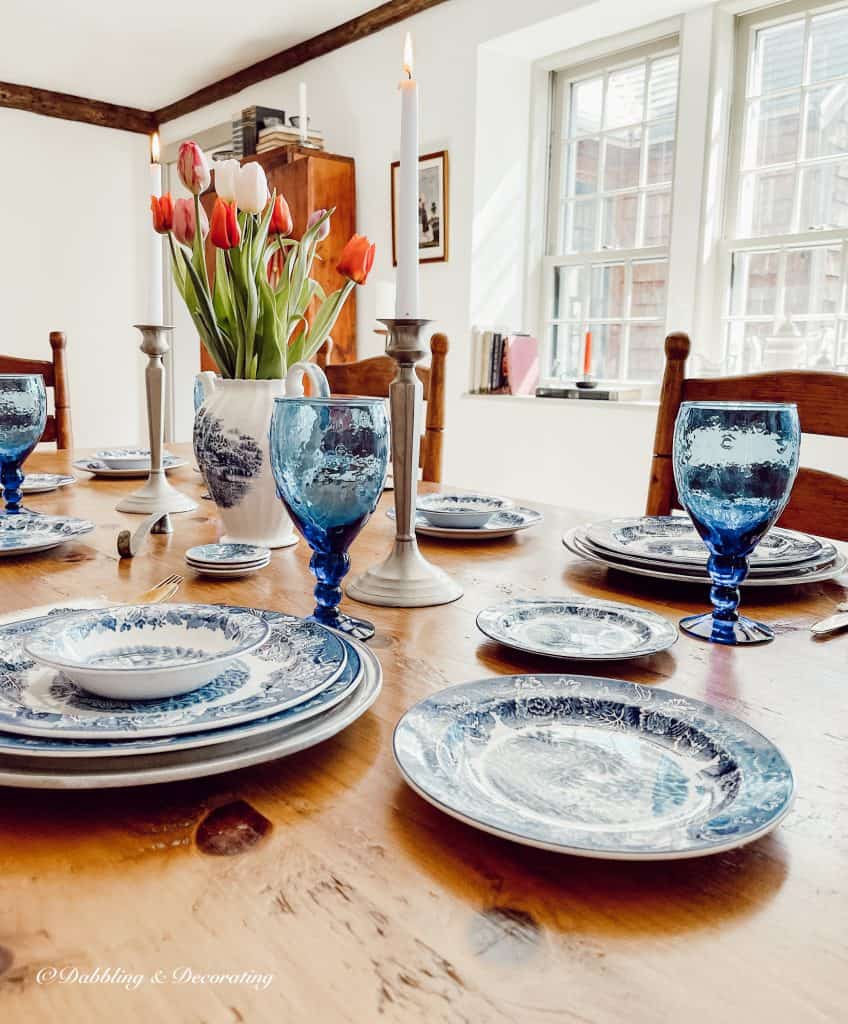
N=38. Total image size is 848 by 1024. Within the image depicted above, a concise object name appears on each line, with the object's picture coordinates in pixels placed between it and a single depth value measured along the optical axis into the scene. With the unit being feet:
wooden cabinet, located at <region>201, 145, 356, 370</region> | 13.04
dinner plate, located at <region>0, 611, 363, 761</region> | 1.31
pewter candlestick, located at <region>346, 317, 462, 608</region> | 2.54
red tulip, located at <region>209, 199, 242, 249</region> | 2.96
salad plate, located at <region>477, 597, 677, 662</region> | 2.04
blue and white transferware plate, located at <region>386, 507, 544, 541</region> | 3.38
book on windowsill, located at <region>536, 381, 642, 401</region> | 10.75
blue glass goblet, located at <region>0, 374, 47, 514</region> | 3.60
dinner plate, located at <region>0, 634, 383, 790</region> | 1.27
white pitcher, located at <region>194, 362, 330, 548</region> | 3.10
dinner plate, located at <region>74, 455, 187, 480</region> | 4.85
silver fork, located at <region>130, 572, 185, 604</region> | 2.40
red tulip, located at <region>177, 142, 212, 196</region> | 3.15
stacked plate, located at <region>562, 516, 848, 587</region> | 2.71
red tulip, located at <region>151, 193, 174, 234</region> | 3.34
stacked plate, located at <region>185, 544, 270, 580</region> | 2.79
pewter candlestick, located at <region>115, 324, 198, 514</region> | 3.90
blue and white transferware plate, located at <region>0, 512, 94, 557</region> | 3.04
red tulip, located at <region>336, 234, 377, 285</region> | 3.04
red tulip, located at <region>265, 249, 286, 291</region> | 3.44
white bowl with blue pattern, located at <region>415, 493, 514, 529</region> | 3.45
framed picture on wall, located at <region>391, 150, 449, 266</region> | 12.30
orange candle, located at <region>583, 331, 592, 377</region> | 11.69
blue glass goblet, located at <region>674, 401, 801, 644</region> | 2.16
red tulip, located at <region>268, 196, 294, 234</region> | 3.34
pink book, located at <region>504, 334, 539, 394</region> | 12.23
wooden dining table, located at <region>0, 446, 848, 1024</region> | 0.95
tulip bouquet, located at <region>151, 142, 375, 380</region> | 3.09
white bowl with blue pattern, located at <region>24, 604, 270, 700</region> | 1.46
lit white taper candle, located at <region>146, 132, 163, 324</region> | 3.88
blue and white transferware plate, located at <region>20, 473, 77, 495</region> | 4.35
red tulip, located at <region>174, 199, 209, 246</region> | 3.20
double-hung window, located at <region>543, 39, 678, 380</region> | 11.03
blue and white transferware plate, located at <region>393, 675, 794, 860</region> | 1.19
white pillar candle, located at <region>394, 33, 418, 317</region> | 2.46
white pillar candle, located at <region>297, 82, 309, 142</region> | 13.16
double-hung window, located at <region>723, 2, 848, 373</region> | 9.45
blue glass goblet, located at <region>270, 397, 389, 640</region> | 2.13
